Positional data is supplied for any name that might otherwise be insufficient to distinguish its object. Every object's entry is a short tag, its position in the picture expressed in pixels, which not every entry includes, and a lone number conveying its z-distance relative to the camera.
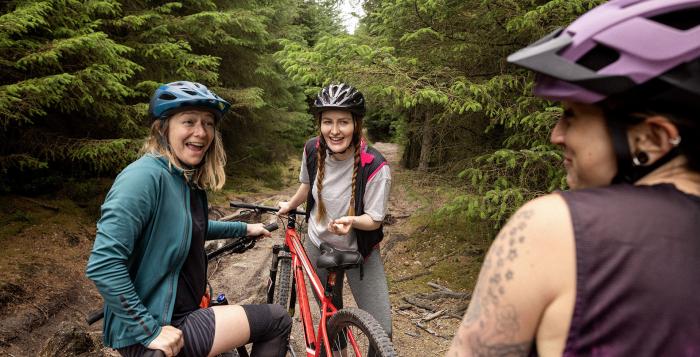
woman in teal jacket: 1.99
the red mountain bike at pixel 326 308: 2.55
